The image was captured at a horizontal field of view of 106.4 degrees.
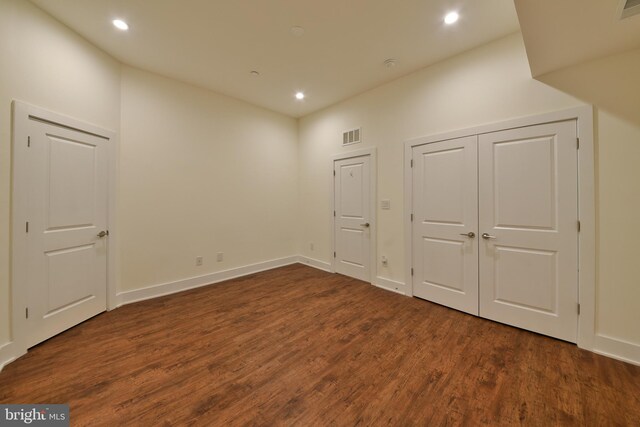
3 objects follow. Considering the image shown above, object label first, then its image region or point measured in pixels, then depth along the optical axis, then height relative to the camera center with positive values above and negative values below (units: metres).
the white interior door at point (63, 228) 2.24 -0.13
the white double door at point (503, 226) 2.29 -0.12
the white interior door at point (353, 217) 3.96 -0.03
